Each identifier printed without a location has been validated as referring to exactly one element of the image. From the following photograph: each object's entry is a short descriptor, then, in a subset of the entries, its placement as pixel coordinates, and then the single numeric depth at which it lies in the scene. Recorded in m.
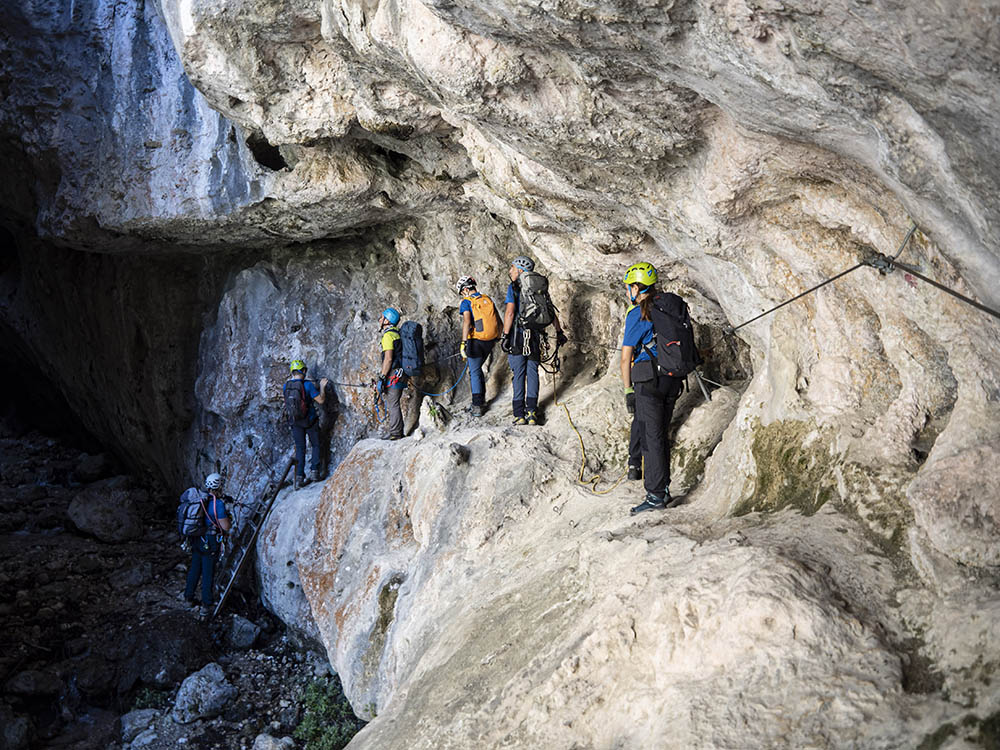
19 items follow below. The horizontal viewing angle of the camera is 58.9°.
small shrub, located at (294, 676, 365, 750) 9.69
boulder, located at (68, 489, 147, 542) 15.05
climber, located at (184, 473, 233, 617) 12.67
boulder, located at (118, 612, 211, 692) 11.17
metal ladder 12.87
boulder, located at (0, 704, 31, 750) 9.69
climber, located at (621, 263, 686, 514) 7.25
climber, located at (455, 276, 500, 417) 10.98
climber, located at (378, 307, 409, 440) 11.92
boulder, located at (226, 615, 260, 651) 11.97
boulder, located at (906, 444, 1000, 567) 4.67
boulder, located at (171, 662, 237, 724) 10.38
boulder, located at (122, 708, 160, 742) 10.20
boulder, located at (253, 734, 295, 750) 9.59
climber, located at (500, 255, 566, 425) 10.25
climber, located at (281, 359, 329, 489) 12.61
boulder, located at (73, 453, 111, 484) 18.20
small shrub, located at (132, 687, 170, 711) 10.71
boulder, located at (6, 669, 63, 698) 10.88
